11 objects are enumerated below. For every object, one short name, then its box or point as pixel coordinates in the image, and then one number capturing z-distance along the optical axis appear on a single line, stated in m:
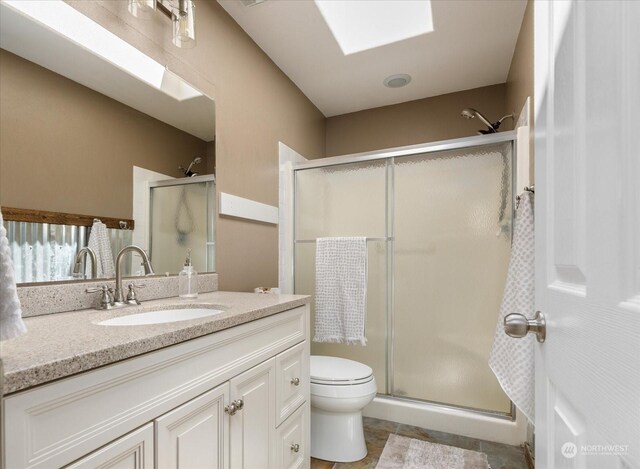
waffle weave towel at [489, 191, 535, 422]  1.24
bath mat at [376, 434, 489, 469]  1.68
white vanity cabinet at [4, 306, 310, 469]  0.58
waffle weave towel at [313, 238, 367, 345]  2.21
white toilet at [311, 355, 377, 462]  1.71
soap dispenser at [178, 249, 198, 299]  1.48
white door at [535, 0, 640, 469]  0.37
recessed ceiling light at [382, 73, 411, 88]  2.56
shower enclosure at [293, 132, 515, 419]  2.00
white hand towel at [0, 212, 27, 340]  0.51
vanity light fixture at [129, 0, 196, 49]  1.48
